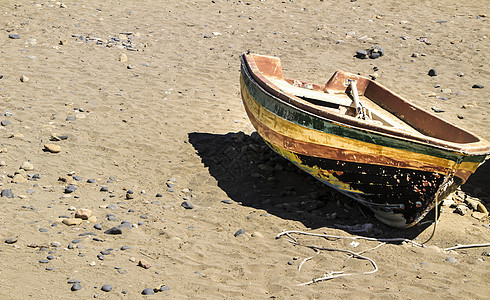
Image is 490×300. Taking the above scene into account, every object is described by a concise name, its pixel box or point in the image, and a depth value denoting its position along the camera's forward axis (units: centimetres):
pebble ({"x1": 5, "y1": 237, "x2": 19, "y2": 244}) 875
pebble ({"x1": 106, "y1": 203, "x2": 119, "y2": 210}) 1055
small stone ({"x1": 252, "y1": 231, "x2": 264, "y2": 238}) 1017
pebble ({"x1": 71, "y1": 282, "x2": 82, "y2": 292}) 779
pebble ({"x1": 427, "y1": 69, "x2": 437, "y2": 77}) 1989
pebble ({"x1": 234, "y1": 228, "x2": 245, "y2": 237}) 1016
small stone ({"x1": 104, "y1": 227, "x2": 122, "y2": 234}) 960
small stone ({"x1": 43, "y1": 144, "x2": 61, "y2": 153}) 1242
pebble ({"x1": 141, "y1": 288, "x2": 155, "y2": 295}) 798
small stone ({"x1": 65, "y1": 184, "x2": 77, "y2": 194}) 1090
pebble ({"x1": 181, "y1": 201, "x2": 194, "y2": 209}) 1113
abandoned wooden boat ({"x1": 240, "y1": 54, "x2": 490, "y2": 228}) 959
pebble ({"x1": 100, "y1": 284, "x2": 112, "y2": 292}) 789
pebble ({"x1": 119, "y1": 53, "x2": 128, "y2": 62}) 1919
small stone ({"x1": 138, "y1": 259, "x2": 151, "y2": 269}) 866
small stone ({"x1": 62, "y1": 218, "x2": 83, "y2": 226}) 963
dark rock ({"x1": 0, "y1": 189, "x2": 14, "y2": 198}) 1027
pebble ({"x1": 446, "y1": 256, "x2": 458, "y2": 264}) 956
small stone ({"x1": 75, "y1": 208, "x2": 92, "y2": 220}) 990
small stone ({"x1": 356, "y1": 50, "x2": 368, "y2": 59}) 2141
